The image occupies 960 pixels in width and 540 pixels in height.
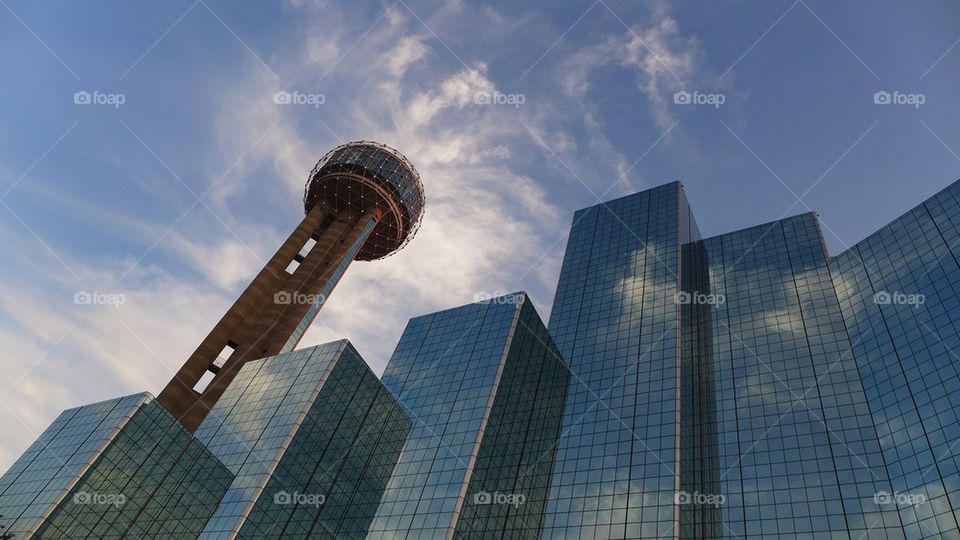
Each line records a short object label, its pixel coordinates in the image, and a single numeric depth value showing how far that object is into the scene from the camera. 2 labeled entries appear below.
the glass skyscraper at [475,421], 78.12
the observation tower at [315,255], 105.12
